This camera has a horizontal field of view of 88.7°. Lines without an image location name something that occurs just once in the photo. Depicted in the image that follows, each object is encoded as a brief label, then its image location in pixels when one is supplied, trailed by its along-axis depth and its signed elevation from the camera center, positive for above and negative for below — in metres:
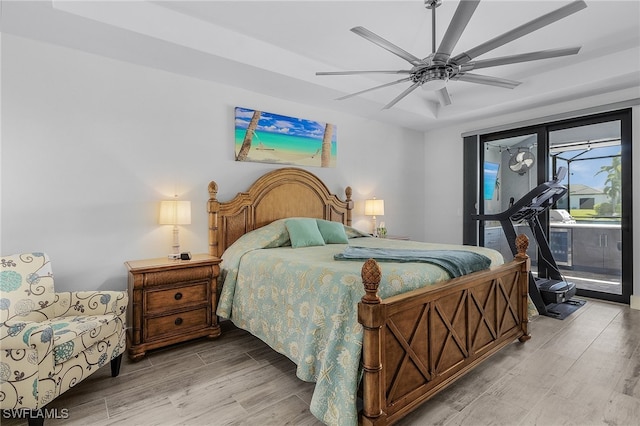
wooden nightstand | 2.70 -0.78
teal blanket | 2.35 -0.32
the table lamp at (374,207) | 4.88 +0.11
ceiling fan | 1.87 +1.13
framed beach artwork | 3.85 +0.95
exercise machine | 3.75 -0.08
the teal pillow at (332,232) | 3.80 -0.21
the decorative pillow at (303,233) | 3.45 -0.21
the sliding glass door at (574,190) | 4.20 +0.38
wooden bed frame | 1.68 -0.73
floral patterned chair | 1.75 -0.74
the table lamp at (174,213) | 3.09 +0.00
